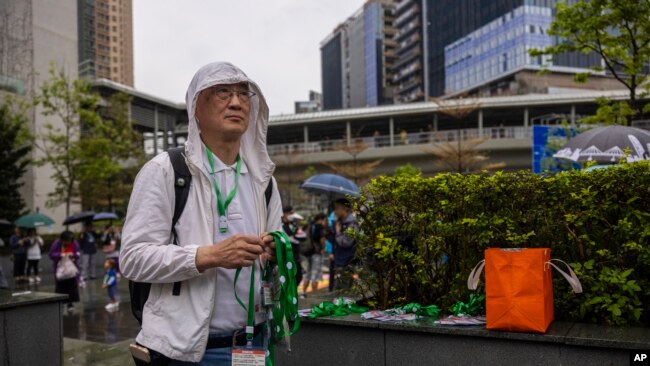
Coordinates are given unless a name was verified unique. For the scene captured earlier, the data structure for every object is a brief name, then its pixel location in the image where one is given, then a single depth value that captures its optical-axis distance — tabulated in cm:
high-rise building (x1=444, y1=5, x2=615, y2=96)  8800
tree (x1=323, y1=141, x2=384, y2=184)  4519
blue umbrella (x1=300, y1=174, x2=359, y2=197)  1228
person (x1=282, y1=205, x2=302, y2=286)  901
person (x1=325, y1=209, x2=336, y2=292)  1053
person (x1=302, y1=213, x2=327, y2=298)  1170
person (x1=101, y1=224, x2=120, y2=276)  1304
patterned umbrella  762
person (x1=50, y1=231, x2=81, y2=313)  1102
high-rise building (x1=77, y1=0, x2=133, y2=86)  4656
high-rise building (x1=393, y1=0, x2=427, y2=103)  11244
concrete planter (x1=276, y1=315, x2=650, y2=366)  344
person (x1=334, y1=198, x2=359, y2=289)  898
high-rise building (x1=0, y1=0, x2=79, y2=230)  3055
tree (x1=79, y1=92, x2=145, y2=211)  2397
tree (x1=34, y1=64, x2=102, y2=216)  2366
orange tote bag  359
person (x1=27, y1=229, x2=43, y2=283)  1689
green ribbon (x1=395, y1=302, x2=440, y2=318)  439
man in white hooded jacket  212
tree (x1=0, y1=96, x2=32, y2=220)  2419
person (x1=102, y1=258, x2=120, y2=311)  1105
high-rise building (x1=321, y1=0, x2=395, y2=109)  13062
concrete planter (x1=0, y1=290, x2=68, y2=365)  512
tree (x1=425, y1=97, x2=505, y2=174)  3850
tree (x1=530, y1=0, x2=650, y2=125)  1096
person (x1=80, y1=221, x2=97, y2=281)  1579
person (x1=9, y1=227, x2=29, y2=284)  1697
